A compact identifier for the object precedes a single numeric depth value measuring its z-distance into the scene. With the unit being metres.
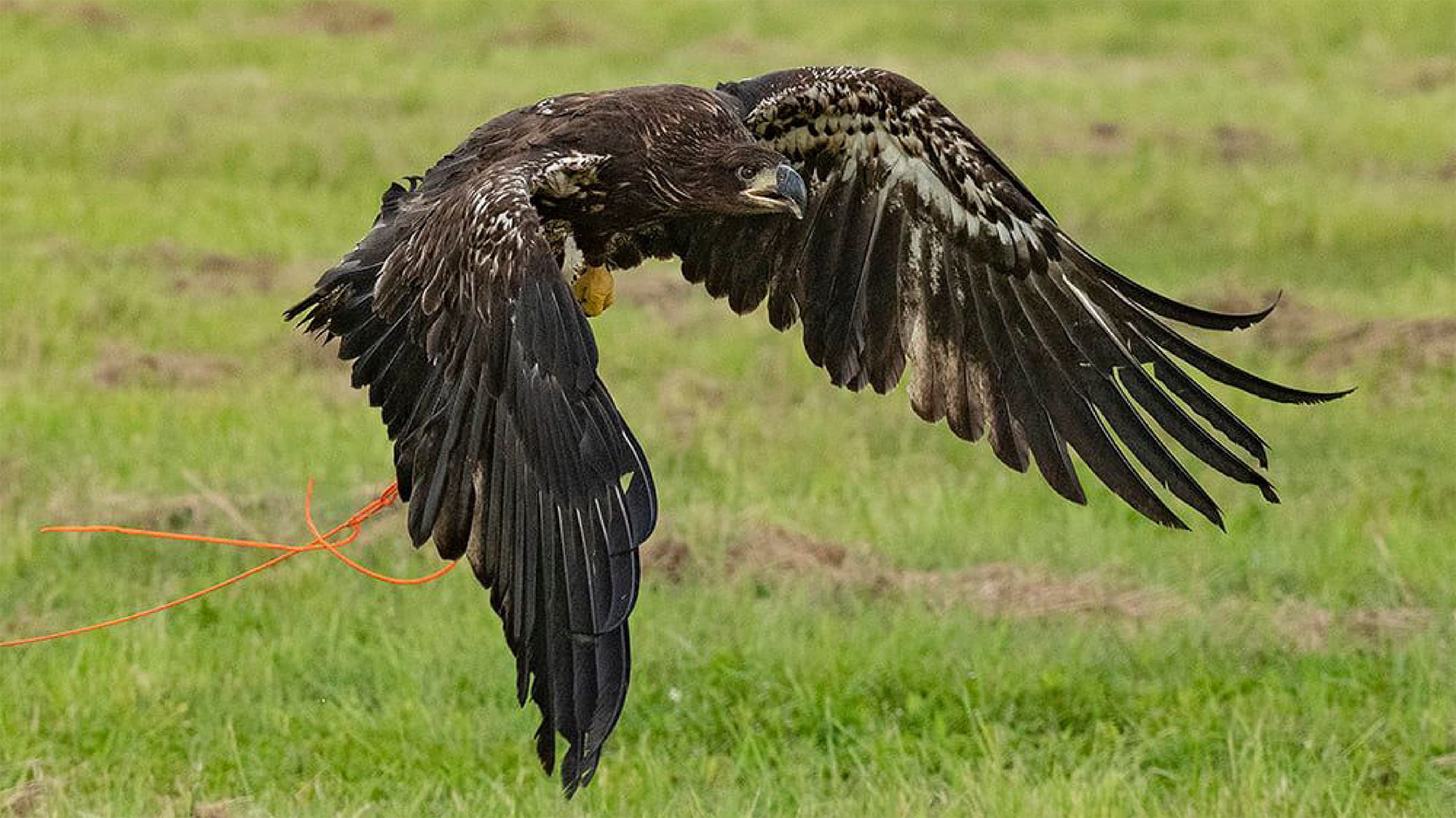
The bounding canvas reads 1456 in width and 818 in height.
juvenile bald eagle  8.39
